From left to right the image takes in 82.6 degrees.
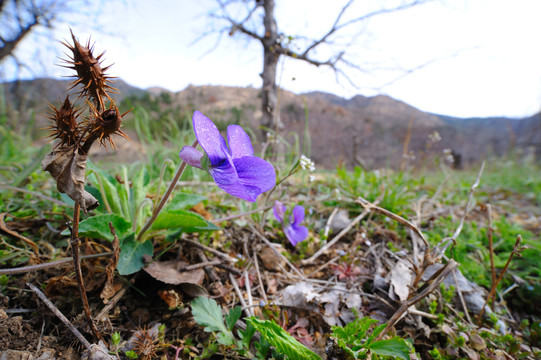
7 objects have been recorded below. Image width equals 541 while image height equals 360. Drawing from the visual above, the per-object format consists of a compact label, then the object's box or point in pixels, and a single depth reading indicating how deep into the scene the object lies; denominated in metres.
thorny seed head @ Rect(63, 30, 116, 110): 0.06
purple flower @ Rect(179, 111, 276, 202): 0.07
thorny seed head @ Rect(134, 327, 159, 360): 0.08
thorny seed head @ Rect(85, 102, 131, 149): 0.06
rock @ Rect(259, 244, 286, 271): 0.13
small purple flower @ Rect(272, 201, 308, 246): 0.13
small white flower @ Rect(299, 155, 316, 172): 0.13
